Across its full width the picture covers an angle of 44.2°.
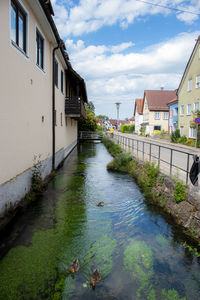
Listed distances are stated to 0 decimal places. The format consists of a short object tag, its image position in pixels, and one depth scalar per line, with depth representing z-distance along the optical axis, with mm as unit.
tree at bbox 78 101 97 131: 37938
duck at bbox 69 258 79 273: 3953
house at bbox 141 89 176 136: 48625
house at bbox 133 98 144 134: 62062
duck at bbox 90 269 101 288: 3676
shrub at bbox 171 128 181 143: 27797
